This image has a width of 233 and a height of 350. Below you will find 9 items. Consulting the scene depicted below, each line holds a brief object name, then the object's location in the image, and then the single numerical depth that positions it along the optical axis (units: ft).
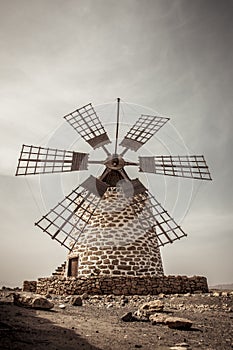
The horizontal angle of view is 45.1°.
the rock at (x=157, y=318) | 16.78
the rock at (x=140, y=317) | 18.17
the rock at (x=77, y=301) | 24.81
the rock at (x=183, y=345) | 11.84
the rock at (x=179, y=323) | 15.47
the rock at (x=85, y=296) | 30.19
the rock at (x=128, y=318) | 17.83
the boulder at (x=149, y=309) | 18.81
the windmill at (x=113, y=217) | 39.17
